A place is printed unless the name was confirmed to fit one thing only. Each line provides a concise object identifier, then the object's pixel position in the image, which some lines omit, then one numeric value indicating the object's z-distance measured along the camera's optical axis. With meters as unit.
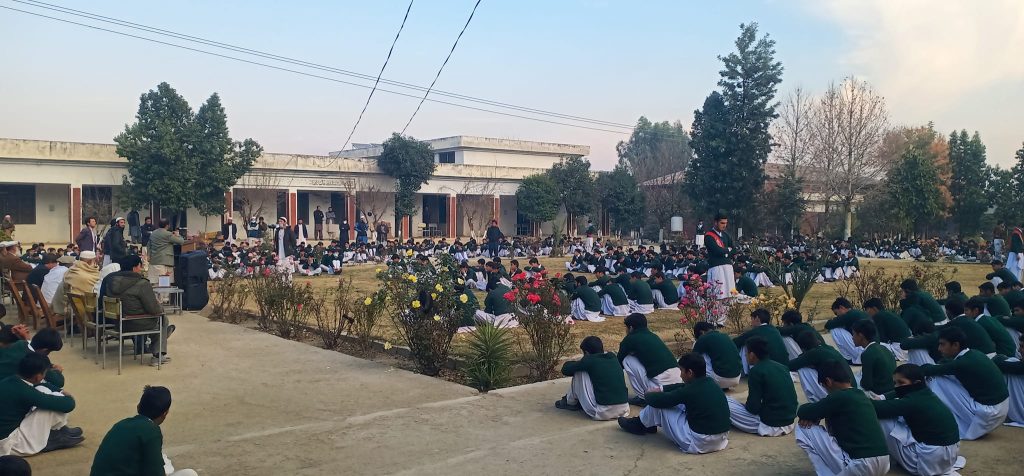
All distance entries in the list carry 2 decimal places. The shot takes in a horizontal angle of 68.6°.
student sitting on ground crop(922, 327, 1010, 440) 6.45
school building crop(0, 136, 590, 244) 30.70
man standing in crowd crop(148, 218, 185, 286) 13.41
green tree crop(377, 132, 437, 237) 38.16
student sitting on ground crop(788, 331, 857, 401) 6.93
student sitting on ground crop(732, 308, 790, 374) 7.82
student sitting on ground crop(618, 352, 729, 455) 6.00
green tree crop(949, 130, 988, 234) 40.72
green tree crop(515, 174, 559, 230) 41.25
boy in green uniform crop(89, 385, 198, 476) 4.23
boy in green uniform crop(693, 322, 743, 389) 7.82
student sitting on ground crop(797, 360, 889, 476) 5.10
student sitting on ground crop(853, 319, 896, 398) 6.74
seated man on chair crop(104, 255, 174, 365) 8.78
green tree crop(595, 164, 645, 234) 41.84
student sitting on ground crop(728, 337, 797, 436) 6.47
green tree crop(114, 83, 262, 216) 30.25
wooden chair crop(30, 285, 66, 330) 10.10
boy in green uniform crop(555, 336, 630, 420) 6.93
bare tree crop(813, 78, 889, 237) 35.62
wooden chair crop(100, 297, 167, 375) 8.63
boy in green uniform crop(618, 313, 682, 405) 7.50
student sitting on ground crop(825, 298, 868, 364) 9.25
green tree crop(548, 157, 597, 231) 41.75
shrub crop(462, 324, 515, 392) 8.41
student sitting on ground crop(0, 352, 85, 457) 5.58
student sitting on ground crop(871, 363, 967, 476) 5.42
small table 10.01
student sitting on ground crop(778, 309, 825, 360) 8.61
